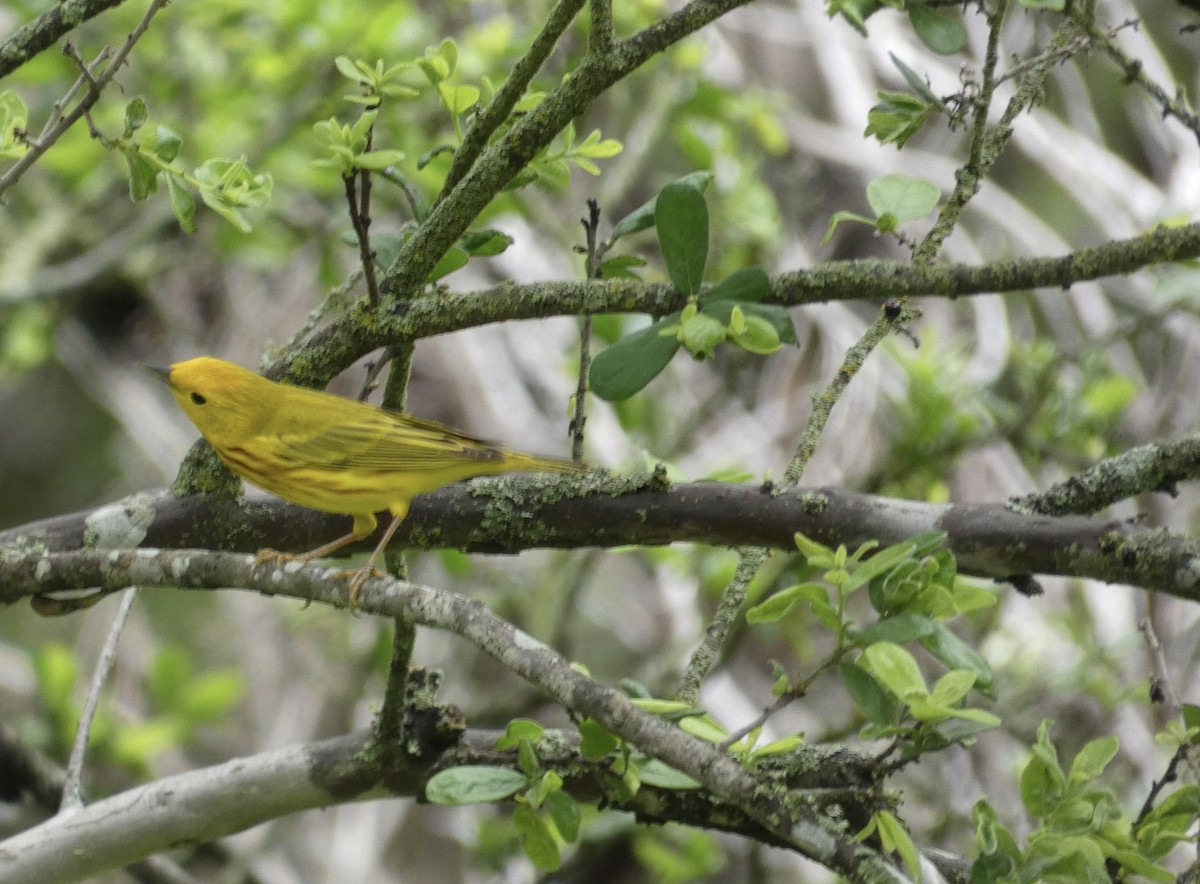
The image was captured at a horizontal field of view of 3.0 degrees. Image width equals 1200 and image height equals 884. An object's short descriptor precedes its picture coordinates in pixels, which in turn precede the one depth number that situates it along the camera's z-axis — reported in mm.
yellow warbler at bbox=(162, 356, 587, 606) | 4887
